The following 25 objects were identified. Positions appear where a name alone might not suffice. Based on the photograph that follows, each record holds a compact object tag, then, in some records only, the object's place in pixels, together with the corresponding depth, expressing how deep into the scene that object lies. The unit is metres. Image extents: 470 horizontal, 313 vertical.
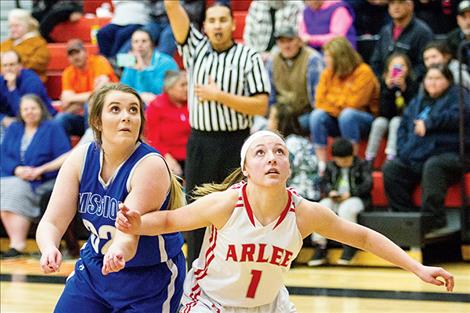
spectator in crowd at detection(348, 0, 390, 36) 16.88
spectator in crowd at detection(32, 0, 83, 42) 19.69
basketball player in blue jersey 7.04
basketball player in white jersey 6.94
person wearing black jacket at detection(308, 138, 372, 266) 13.84
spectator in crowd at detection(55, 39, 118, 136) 16.60
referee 10.72
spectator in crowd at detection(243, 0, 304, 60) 16.34
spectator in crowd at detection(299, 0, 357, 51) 15.85
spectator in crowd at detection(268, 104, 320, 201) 13.88
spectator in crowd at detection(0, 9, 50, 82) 18.00
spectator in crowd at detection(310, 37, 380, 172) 14.71
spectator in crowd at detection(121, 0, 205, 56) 16.99
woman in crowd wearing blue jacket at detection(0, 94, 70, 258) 15.17
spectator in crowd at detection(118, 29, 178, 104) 15.89
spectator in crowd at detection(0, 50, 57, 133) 16.80
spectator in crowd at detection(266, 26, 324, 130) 15.28
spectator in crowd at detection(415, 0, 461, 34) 16.31
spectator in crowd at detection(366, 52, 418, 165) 14.58
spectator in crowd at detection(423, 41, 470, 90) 14.16
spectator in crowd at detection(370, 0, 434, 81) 15.22
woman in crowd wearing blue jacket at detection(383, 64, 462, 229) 13.65
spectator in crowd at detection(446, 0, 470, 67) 14.38
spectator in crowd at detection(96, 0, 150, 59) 17.62
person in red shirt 14.57
